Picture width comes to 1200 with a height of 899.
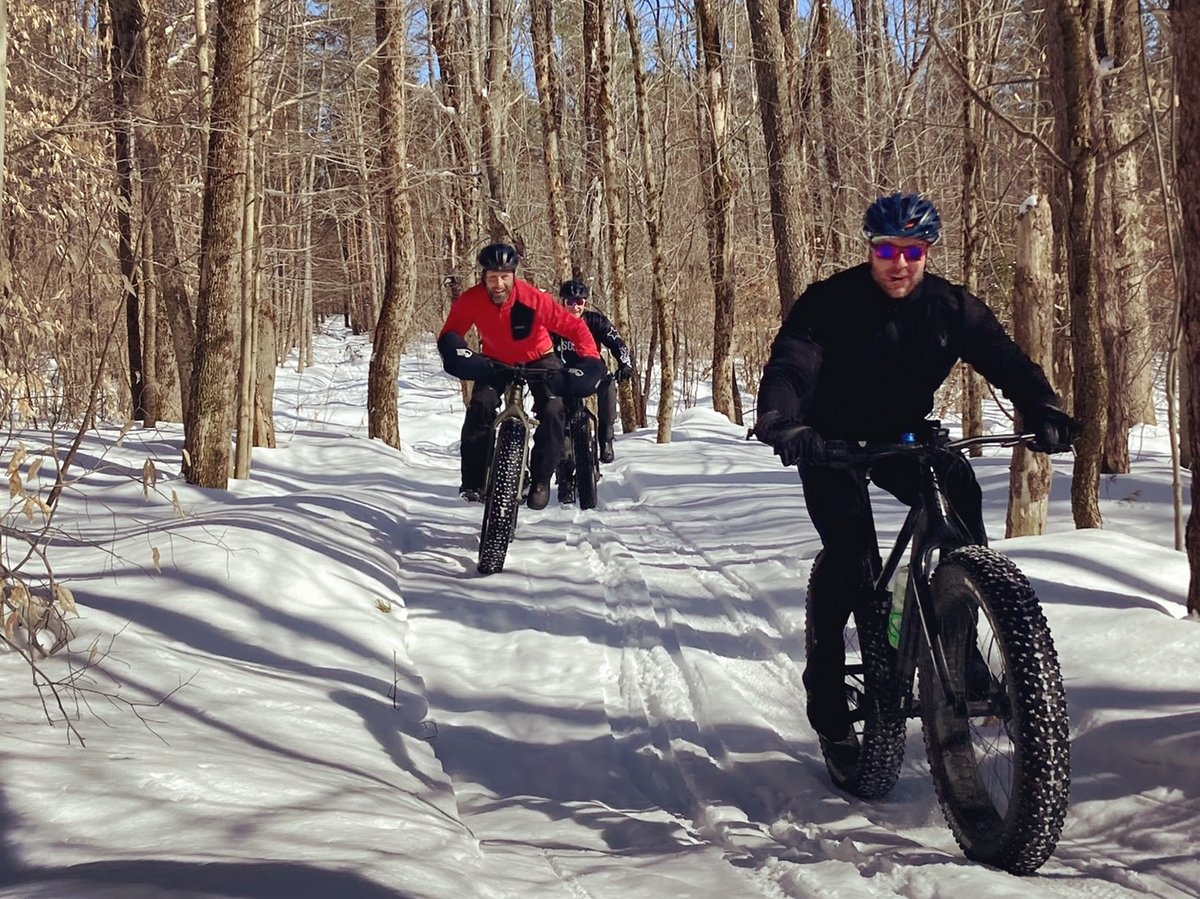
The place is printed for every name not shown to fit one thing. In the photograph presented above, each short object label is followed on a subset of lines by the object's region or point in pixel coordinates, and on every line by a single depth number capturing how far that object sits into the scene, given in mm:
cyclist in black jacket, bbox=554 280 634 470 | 12672
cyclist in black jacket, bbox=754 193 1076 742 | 3896
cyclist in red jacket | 7980
